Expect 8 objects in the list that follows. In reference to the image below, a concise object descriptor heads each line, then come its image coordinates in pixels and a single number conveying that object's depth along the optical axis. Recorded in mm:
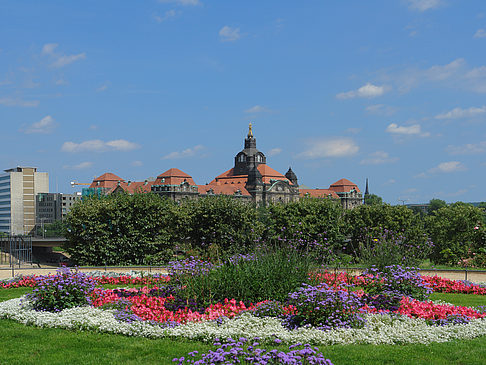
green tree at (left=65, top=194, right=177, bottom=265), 29906
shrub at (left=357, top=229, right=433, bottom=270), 14970
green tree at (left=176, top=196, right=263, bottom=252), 31438
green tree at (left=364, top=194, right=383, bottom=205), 181438
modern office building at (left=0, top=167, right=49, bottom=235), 179000
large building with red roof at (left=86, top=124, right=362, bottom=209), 126250
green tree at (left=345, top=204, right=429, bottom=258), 36125
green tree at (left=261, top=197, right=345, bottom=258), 32656
